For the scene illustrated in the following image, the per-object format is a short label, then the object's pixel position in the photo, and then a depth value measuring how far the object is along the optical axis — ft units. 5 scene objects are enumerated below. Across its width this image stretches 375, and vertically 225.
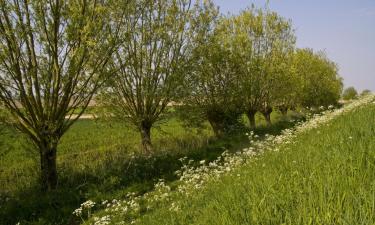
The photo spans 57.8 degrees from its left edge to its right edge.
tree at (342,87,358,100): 346.54
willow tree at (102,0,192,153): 48.85
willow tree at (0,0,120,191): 32.83
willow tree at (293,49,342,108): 126.82
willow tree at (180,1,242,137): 58.54
